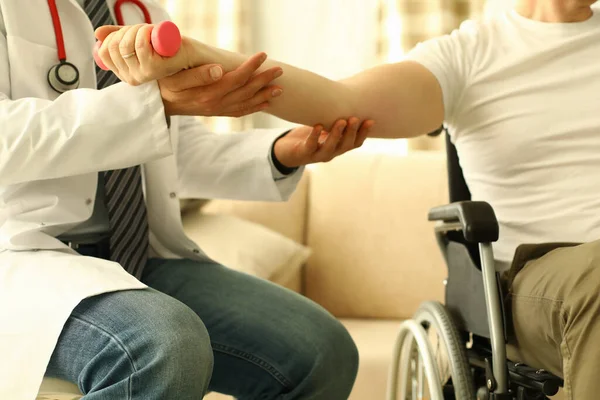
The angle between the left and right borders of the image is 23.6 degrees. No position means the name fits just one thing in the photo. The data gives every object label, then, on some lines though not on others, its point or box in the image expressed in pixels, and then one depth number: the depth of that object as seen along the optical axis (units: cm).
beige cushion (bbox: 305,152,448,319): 345
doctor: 206
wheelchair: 214
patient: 234
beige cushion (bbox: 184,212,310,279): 320
